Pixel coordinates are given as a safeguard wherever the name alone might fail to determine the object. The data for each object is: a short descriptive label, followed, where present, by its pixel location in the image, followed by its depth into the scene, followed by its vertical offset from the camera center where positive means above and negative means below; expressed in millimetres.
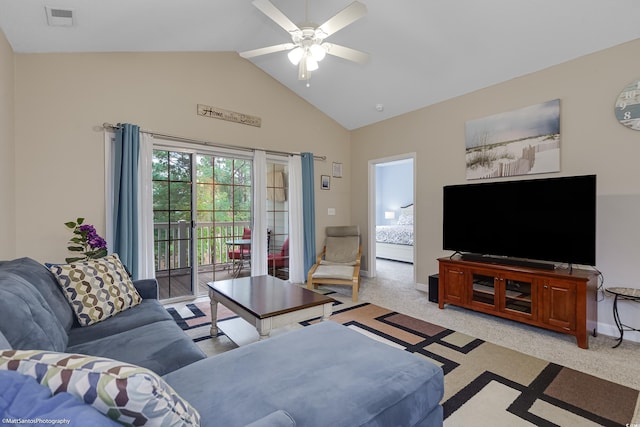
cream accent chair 4145 -760
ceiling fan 2135 +1408
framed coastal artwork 3213 +821
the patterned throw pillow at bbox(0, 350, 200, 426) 648 -374
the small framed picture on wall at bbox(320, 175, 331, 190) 5292 +561
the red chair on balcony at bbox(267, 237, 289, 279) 4816 -784
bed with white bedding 6427 -652
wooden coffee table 2172 -705
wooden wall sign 4023 +1377
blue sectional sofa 662 -679
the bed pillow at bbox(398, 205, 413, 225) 8070 -71
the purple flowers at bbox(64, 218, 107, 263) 2834 -264
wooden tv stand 2600 -788
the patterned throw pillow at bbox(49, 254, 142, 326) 1978 -530
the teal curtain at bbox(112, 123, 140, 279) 3311 +179
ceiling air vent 2439 +1636
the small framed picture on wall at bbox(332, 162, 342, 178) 5469 +798
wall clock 2703 +983
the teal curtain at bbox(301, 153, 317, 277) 4953 +23
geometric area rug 1733 -1162
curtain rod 3330 +946
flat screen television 2715 -56
